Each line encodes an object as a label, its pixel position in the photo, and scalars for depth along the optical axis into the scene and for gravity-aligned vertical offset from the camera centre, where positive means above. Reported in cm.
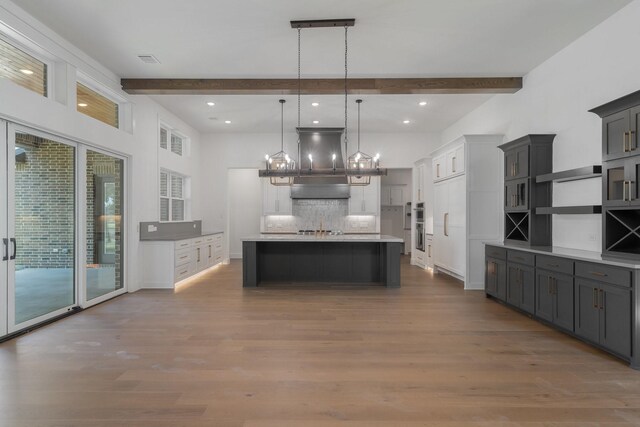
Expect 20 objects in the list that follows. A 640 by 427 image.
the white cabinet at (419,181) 867 +82
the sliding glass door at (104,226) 500 -20
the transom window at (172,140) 747 +166
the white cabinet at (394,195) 1123 +57
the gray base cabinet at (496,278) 494 -95
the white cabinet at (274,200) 922 +35
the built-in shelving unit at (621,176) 321 +37
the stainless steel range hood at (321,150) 847 +154
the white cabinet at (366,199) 923 +38
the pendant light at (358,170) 575 +71
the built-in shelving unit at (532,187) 482 +38
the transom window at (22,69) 367 +162
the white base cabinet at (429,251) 805 -88
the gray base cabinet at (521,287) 430 -95
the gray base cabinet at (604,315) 299 -93
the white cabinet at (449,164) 640 +99
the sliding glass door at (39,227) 374 -17
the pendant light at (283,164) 592 +87
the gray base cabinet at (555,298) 366 -94
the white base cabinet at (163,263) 622 -90
